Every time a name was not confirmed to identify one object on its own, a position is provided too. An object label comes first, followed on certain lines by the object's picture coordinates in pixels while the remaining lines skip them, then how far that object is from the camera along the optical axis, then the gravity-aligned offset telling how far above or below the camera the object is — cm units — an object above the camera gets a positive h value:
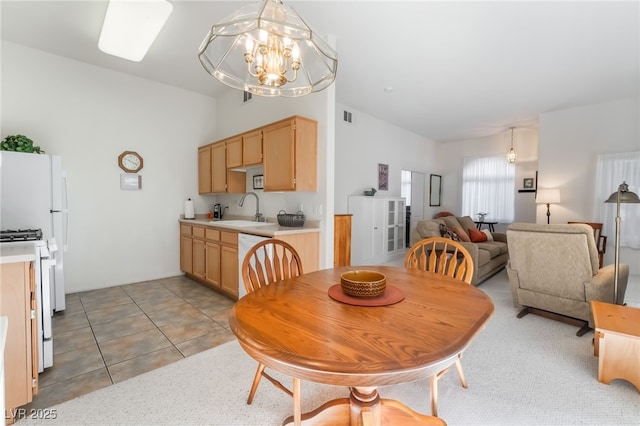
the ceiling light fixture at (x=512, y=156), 614 +108
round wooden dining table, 77 -43
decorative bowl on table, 122 -36
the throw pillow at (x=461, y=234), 464 -48
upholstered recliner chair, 246 -62
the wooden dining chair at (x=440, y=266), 146 -40
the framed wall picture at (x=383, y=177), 603 +60
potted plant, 284 +57
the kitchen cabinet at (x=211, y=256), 334 -72
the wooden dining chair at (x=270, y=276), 128 -44
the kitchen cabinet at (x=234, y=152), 386 +71
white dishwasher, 302 -47
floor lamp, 241 +6
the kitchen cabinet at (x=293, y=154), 302 +54
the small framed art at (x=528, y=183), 649 +53
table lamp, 508 +19
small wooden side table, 175 -89
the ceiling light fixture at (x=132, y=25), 239 +164
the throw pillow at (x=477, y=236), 505 -55
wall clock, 400 +58
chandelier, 133 +83
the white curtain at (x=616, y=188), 456 +30
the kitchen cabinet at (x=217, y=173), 418 +45
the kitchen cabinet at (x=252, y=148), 353 +71
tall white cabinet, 513 -46
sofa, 387 -62
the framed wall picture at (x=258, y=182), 407 +31
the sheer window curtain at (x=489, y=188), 675 +44
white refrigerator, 268 +1
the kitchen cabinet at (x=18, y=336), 153 -76
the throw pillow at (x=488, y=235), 523 -55
